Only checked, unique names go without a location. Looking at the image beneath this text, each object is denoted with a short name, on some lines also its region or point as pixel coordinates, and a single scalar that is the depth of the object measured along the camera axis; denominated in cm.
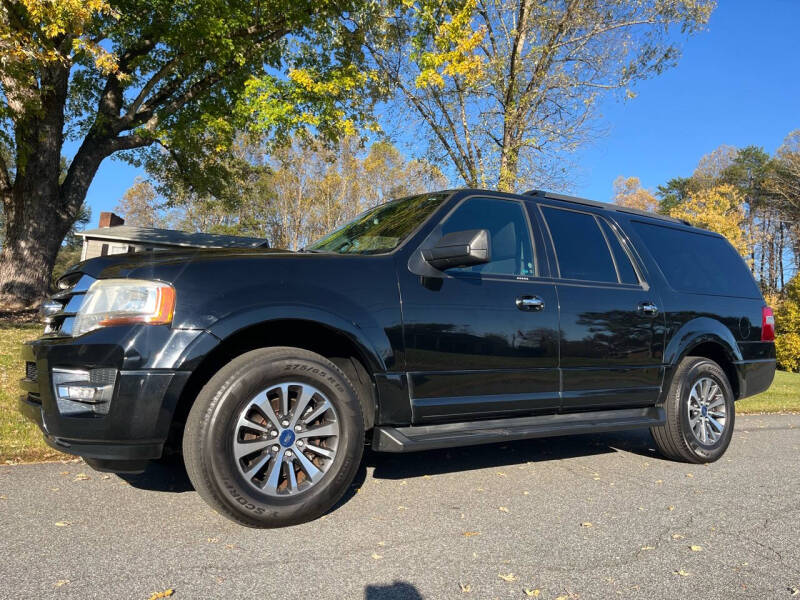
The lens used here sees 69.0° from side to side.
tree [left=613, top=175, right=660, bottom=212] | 5831
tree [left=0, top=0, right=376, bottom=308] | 1323
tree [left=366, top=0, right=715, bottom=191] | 1296
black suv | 288
